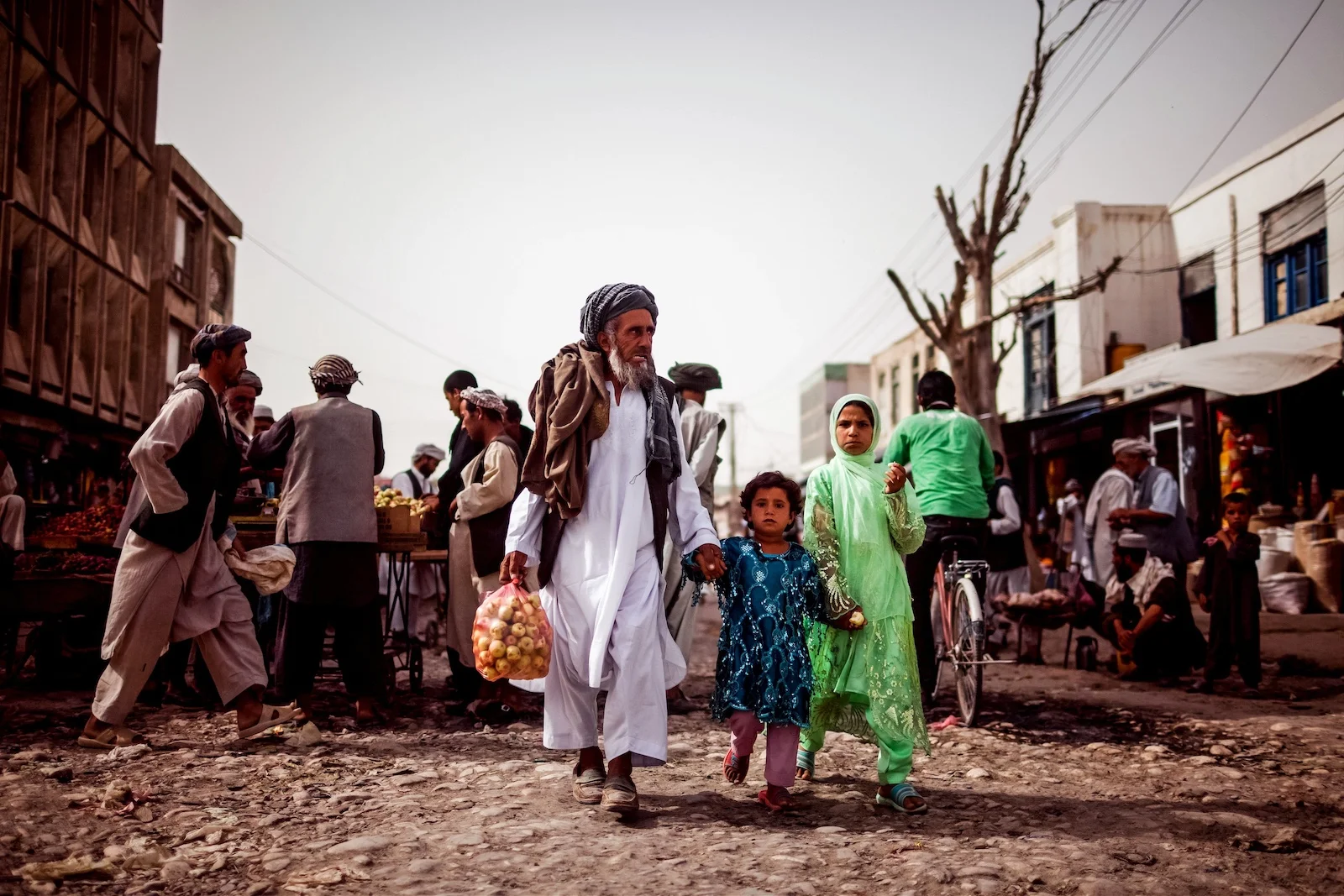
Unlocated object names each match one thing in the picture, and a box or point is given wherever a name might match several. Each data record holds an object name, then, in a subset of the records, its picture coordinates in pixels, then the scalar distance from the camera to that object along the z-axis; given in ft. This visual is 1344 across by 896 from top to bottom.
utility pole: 235.81
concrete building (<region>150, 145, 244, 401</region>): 93.86
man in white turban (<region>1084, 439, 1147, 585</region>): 33.35
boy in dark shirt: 28.37
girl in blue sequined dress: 15.66
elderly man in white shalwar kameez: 15.17
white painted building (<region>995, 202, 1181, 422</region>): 85.35
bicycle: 22.31
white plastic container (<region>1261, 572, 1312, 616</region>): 48.14
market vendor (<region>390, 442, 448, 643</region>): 37.14
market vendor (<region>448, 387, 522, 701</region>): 23.40
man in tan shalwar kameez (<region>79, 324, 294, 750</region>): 19.16
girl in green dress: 16.14
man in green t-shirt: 24.12
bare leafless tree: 66.74
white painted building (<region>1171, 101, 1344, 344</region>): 58.13
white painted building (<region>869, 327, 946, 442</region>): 141.90
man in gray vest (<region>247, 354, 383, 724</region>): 21.43
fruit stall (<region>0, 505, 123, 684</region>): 23.75
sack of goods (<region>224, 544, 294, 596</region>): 20.16
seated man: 30.04
